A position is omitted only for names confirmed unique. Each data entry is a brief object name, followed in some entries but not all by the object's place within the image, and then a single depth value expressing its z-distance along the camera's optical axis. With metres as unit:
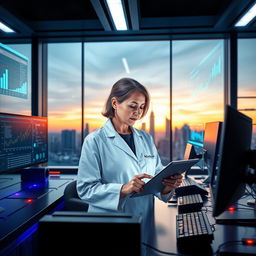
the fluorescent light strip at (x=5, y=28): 2.86
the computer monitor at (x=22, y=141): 1.75
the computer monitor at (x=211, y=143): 1.48
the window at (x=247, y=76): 3.30
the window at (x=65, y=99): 3.48
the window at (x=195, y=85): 3.40
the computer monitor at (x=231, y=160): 0.79
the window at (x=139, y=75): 3.42
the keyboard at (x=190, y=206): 1.38
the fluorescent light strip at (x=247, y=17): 2.51
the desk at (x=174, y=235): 0.90
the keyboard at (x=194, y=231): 0.92
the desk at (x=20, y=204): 1.21
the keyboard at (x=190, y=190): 1.70
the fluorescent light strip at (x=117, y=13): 2.32
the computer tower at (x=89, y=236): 0.69
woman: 1.30
